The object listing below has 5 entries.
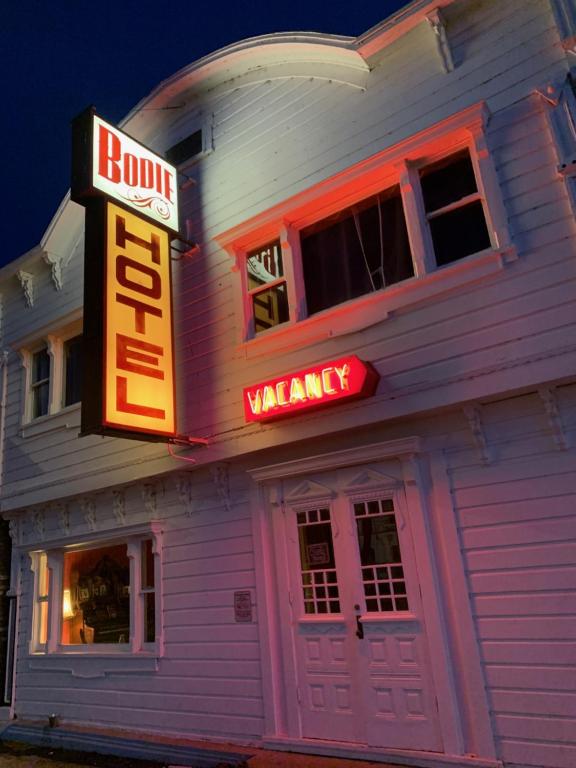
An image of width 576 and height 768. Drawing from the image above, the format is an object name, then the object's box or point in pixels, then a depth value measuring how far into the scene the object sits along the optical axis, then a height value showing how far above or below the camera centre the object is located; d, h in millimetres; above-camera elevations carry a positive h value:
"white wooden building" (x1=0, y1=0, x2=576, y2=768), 5551 +1563
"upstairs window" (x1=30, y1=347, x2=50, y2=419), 11199 +4085
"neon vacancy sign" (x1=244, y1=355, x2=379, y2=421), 6340 +2083
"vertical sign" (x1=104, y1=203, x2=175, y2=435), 7027 +3328
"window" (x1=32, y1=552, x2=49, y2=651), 10094 -7
